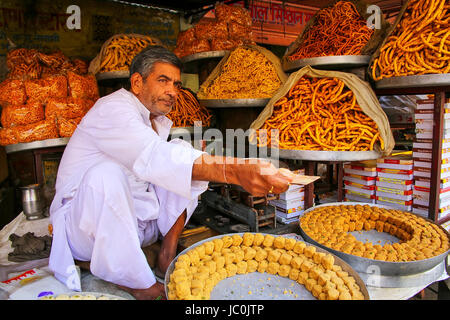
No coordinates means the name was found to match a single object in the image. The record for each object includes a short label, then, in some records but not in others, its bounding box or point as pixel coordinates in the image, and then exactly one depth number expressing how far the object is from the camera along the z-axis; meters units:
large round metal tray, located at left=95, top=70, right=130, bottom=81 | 3.16
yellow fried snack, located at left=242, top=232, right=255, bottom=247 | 1.69
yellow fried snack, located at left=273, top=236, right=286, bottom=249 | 1.67
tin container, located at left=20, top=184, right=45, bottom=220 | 2.63
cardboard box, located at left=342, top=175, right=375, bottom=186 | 2.68
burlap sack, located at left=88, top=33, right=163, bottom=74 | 3.29
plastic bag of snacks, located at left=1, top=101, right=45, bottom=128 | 2.81
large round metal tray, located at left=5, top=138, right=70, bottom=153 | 2.77
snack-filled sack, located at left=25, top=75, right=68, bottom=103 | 2.90
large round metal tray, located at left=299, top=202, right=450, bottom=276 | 1.49
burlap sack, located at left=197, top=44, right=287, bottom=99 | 2.88
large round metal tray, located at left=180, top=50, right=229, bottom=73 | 3.23
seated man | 1.30
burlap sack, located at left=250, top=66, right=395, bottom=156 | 2.09
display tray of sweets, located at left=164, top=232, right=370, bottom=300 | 1.30
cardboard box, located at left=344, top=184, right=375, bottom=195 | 2.69
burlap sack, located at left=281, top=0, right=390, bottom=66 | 2.47
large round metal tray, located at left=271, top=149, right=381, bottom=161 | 2.03
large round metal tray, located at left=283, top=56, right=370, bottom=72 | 2.38
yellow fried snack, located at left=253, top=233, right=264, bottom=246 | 1.69
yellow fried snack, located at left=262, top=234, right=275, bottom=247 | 1.68
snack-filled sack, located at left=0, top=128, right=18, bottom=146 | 2.79
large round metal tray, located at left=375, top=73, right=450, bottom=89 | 1.88
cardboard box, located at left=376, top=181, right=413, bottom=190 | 2.49
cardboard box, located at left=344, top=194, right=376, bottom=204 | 2.71
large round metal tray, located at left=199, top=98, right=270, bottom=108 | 2.67
